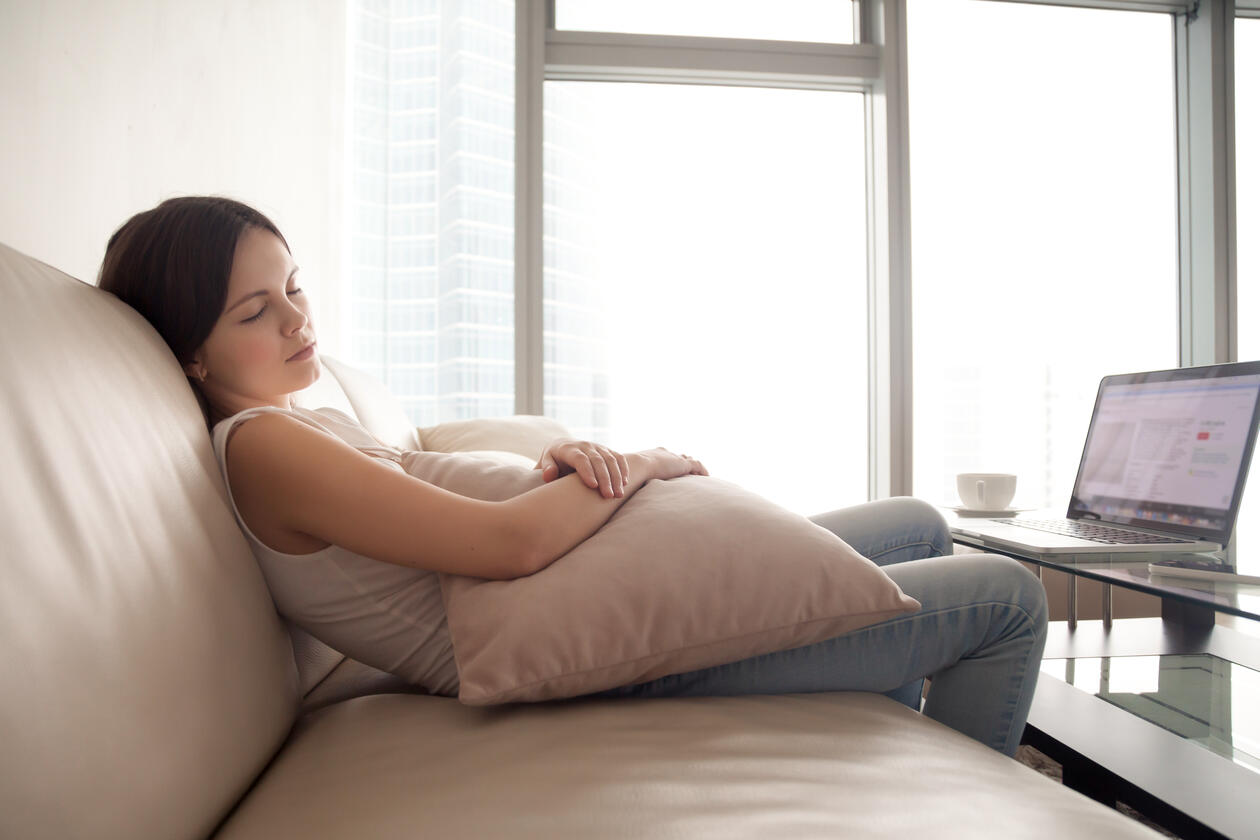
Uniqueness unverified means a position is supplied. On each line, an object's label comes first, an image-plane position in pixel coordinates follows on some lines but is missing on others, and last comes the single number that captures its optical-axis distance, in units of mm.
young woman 756
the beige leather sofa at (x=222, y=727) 417
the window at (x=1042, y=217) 3027
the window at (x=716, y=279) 2891
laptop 1238
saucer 1656
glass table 852
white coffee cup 1689
